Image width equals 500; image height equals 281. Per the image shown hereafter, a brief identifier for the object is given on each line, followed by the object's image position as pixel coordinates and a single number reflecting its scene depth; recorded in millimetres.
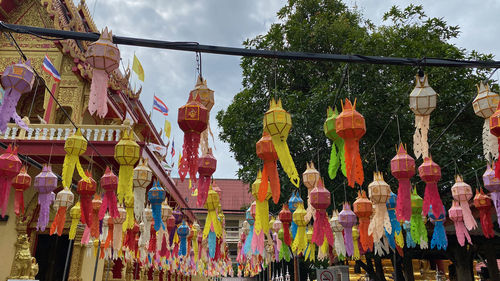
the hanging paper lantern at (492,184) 5887
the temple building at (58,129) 10461
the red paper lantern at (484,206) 6898
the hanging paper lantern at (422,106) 3910
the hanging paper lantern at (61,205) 7156
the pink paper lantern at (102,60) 3395
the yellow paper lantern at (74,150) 5338
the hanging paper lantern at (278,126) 3815
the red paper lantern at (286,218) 8625
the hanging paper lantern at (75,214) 8061
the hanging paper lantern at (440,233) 7320
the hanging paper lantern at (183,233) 10562
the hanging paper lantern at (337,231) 8438
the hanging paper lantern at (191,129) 3904
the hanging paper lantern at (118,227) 7055
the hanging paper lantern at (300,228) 7734
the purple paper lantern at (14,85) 3859
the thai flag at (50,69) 9133
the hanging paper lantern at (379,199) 5409
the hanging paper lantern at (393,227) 6749
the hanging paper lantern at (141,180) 6083
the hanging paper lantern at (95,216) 6766
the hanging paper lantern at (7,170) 5727
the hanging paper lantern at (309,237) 9888
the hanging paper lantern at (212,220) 7059
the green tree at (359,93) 10641
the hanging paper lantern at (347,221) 7676
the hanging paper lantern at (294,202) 8656
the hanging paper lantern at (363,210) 6844
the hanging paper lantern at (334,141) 4070
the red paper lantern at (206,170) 5148
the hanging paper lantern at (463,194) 6572
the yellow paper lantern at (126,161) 4781
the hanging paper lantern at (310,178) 6984
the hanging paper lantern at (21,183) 6687
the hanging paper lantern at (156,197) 7184
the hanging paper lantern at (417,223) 6027
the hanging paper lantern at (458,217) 7186
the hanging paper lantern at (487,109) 3832
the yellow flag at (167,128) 18000
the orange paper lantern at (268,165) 4014
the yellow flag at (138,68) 13244
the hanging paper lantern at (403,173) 4516
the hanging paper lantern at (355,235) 9602
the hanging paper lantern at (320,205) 6414
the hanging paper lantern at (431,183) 4812
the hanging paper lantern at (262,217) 5000
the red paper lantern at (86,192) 6389
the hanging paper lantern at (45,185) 6555
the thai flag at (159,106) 16656
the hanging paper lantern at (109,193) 5758
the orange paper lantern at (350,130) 3824
